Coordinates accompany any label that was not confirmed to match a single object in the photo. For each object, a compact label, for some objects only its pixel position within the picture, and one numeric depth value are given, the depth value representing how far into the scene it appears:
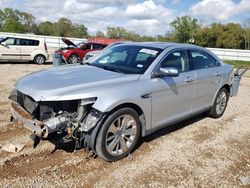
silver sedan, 2.39
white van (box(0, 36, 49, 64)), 9.86
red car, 10.94
